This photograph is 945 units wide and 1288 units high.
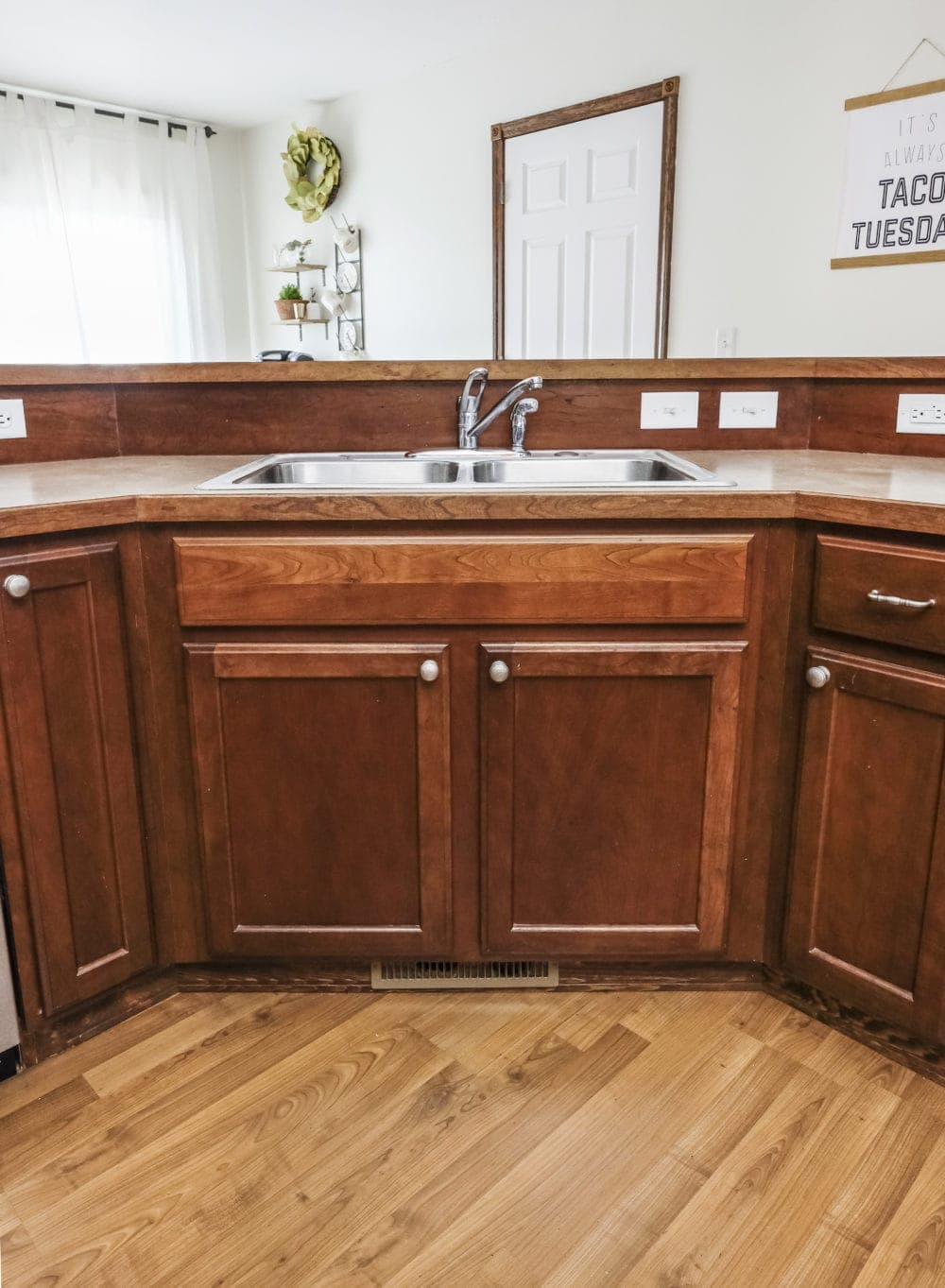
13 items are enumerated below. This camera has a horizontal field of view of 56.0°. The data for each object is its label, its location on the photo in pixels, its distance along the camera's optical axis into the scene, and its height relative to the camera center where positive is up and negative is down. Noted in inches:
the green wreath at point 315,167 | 177.8 +46.5
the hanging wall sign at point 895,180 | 93.3 +23.7
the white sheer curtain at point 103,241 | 174.2 +33.7
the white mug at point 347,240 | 176.2 +32.3
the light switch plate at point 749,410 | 66.6 -0.3
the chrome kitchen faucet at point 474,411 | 63.8 -0.3
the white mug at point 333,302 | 183.8 +21.1
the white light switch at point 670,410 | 66.2 -0.3
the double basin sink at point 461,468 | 63.4 -4.3
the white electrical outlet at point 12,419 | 62.0 -0.7
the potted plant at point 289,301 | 185.5 +21.5
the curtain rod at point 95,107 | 170.2 +58.8
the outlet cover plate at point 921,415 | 61.3 -0.7
